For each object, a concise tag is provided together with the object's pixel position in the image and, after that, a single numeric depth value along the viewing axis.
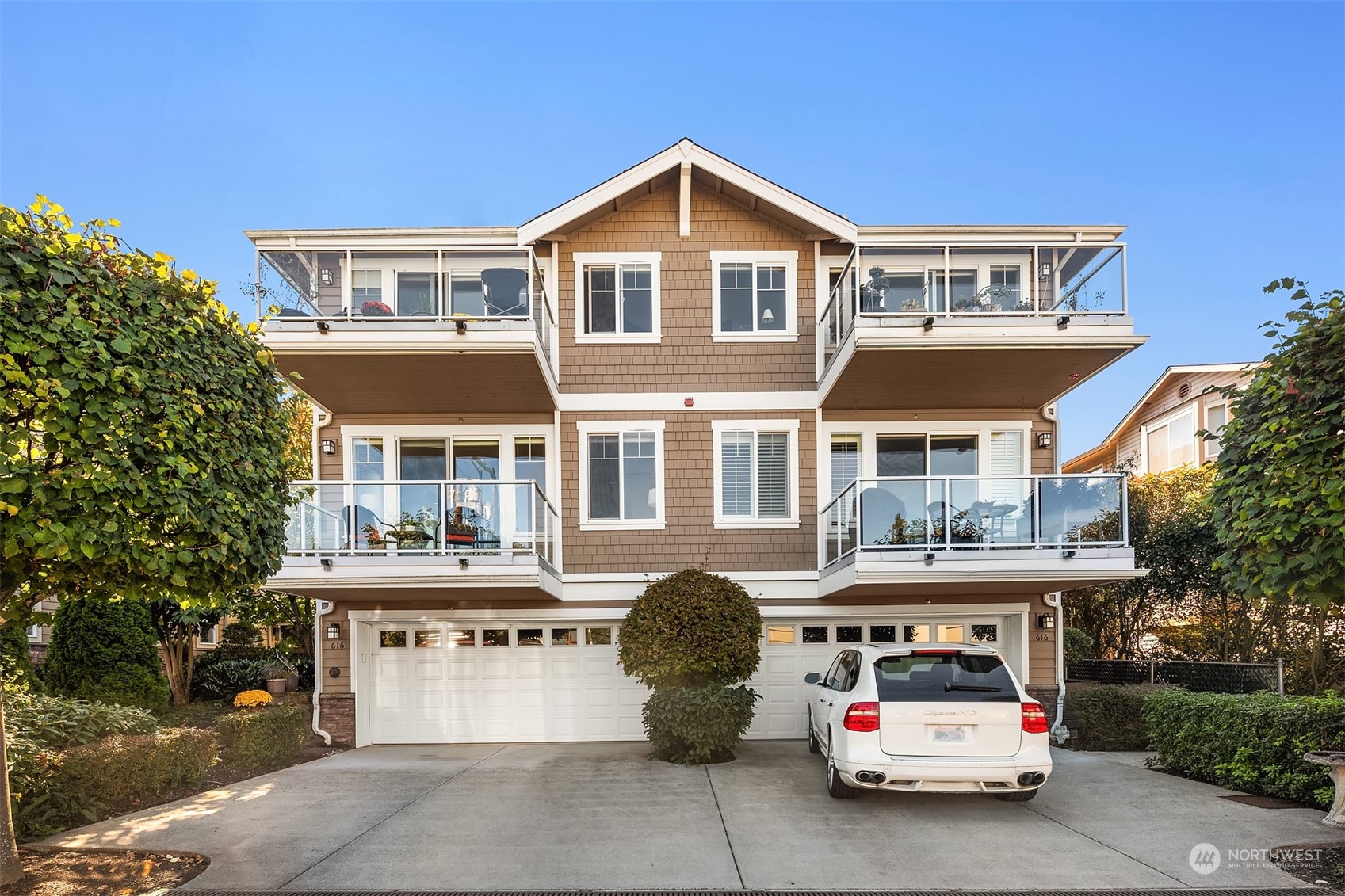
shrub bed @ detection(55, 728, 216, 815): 7.76
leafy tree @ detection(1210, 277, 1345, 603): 5.90
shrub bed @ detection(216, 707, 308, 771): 10.53
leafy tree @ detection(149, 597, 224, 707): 15.36
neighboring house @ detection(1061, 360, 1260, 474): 20.66
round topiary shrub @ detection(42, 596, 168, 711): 13.59
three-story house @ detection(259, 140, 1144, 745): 11.98
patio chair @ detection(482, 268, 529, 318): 11.04
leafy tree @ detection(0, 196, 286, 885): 4.91
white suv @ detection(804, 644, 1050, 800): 7.30
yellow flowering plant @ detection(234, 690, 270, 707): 13.86
